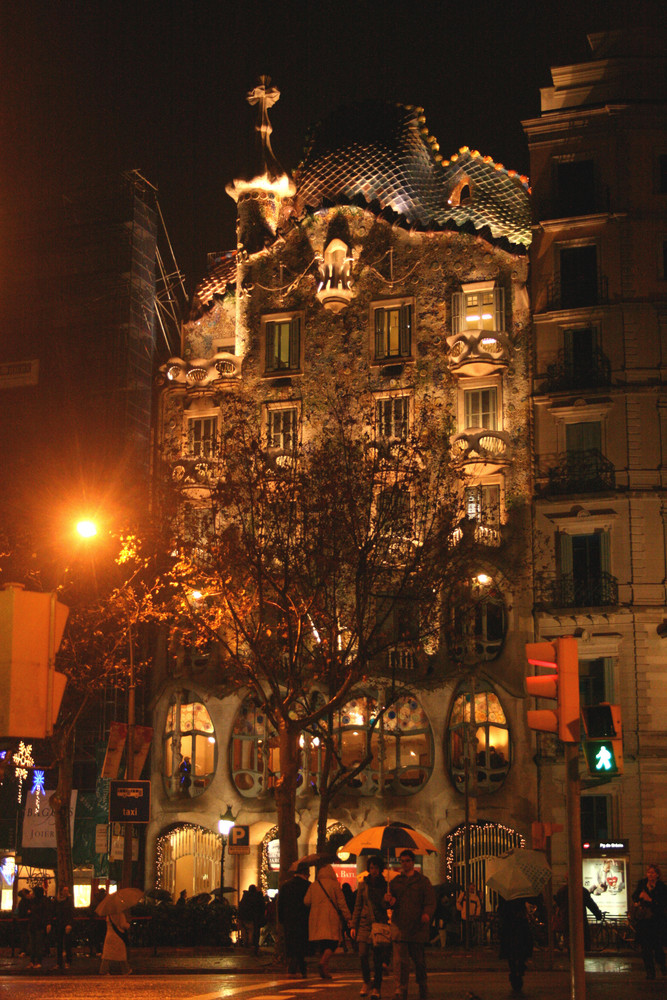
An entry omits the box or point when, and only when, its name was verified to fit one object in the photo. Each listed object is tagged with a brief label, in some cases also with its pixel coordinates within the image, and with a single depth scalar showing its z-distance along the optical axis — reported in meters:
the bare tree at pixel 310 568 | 32.06
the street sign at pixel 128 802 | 30.92
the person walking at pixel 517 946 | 19.03
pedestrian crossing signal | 14.13
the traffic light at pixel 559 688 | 13.42
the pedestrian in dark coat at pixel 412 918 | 17.70
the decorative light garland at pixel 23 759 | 45.66
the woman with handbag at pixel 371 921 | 18.98
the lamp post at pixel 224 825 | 46.12
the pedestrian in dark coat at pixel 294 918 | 21.08
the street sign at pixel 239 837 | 43.11
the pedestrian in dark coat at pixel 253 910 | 32.25
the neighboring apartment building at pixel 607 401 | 42.38
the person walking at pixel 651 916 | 22.62
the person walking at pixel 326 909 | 20.06
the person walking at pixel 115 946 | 25.83
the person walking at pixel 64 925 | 29.95
